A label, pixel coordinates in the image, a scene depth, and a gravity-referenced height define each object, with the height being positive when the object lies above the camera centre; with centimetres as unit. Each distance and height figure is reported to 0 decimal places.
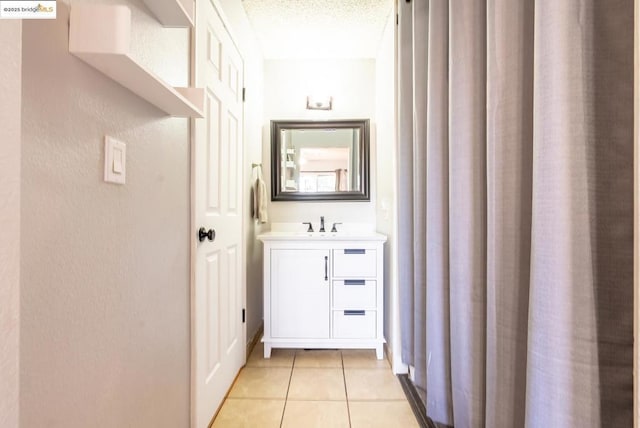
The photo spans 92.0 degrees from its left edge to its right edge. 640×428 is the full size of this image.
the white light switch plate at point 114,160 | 78 +14
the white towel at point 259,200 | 235 +12
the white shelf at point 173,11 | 92 +64
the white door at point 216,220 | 135 -2
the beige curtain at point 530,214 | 62 +1
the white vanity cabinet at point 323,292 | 214 -53
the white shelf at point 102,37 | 65 +38
